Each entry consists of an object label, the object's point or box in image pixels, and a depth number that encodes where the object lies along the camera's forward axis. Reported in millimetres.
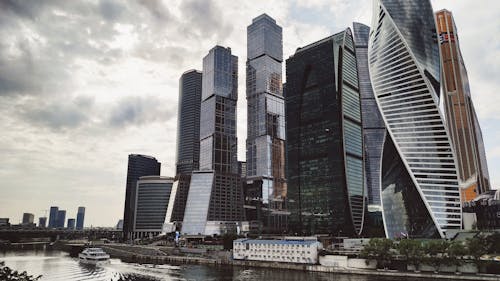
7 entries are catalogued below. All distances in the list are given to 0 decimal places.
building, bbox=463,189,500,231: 184125
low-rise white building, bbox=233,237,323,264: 145625
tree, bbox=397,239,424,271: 119938
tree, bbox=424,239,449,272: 116062
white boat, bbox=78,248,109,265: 185575
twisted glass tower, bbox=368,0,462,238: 175750
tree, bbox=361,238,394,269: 126562
